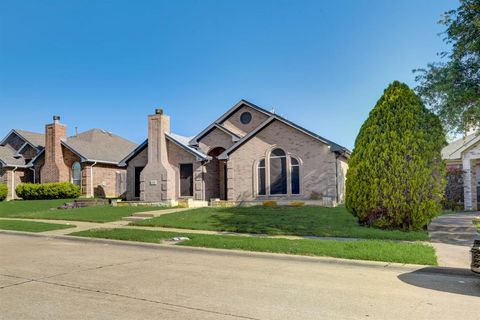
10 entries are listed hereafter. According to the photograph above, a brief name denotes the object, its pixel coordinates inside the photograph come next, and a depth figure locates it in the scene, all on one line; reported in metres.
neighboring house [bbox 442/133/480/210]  22.59
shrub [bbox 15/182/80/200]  30.31
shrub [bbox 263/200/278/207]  22.77
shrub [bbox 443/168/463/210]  23.45
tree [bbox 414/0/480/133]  13.85
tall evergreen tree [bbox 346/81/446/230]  13.52
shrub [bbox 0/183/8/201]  32.53
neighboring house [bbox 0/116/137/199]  31.55
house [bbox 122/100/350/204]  23.22
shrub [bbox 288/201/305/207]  22.30
